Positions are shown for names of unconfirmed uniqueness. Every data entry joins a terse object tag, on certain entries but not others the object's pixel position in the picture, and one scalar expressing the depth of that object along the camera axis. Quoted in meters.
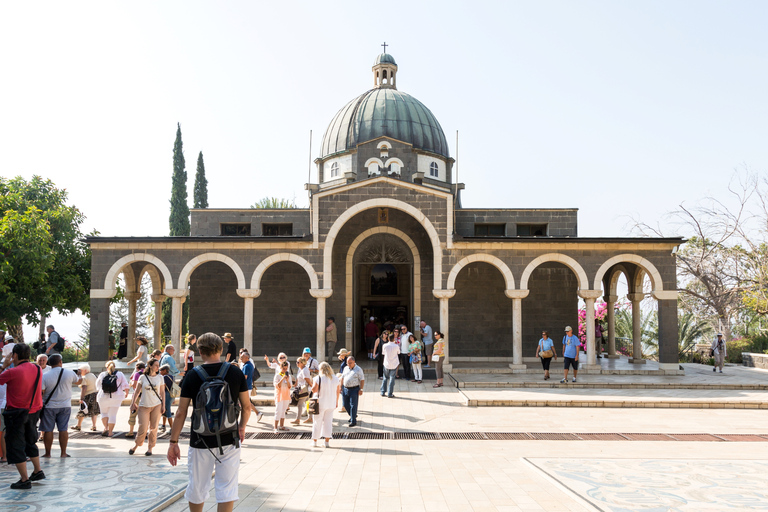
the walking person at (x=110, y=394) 10.60
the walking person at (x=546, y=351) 17.67
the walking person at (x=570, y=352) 17.11
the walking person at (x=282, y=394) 11.30
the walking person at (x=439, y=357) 16.62
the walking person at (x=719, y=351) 20.72
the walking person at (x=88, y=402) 11.14
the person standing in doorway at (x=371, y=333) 23.03
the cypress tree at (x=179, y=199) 37.14
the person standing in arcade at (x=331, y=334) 20.75
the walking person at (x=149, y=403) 9.29
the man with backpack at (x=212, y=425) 5.07
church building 20.36
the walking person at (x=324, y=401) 9.88
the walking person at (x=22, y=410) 7.32
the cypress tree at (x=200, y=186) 42.12
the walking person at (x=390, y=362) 15.06
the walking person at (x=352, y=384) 11.47
